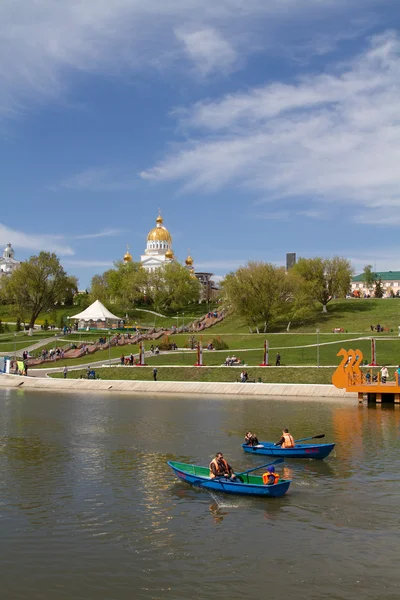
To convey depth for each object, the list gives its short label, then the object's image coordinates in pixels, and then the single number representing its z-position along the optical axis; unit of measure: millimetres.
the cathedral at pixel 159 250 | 174750
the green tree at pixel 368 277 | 168888
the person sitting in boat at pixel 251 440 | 29648
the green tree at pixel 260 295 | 91312
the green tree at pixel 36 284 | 110312
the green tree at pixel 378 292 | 141500
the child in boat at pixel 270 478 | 22312
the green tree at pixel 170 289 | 129762
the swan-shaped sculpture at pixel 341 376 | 48875
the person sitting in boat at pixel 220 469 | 23078
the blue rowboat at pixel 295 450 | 28250
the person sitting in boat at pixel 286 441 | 29094
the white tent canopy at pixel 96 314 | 95938
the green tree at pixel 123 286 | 131500
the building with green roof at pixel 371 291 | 182375
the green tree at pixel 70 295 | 140250
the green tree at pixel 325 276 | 104000
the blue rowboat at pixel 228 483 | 22062
